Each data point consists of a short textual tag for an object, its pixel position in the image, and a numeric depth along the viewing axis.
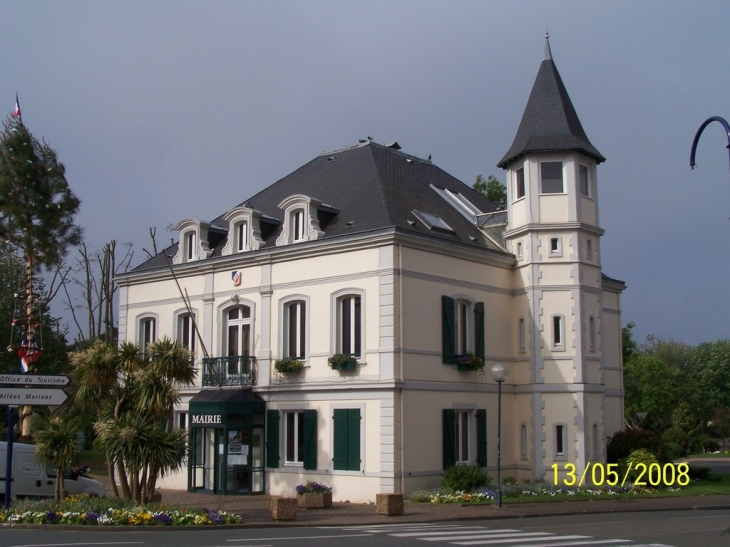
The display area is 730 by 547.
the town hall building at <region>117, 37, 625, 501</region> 25.33
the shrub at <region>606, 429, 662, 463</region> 29.72
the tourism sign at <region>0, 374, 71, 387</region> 19.34
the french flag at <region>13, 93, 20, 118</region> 32.37
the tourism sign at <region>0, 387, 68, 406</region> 19.20
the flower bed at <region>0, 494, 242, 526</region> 18.17
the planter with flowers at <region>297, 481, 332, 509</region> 23.16
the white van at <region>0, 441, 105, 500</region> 22.44
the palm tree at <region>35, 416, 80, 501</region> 20.33
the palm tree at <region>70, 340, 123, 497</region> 21.66
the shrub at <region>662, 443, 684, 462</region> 29.92
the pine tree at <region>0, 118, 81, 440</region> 30.78
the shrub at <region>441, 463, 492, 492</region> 24.67
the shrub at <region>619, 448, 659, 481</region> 28.39
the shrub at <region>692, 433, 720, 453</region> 54.87
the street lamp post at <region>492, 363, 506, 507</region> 23.27
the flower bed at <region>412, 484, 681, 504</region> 23.70
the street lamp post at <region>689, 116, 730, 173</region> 11.60
